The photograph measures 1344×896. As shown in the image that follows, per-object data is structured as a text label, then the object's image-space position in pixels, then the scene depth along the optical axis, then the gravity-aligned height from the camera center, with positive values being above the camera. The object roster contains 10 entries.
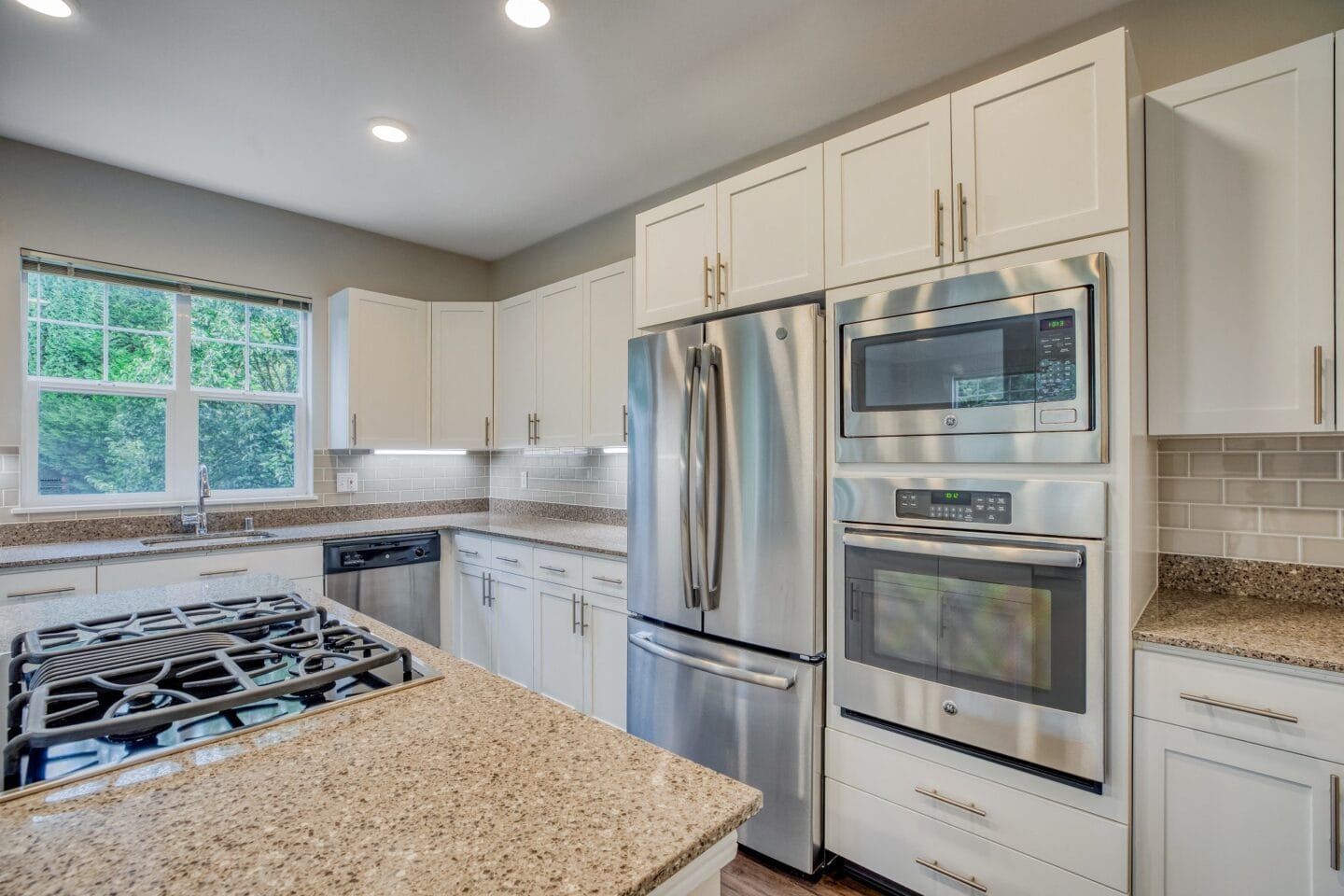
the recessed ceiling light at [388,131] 2.62 +1.33
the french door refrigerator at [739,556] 1.95 -0.36
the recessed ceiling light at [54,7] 1.91 +1.34
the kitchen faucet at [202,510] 3.20 -0.31
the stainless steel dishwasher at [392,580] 3.27 -0.70
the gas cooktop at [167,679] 0.81 -0.36
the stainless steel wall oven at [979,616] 1.50 -0.45
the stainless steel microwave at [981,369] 1.51 +0.20
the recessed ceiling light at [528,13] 1.93 +1.34
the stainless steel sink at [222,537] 3.08 -0.44
